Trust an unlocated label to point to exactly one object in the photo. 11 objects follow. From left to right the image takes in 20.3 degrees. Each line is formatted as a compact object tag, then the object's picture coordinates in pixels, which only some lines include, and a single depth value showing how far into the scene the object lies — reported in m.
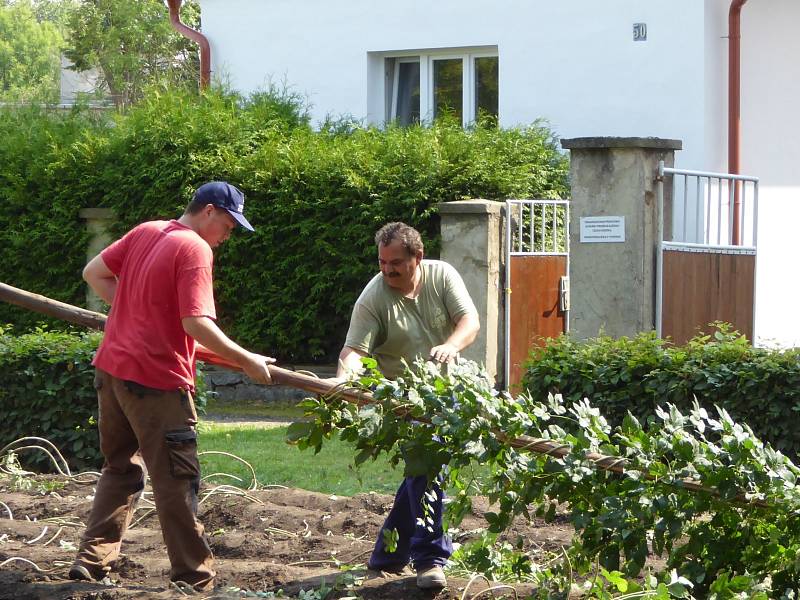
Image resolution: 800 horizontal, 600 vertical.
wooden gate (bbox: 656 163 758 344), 18.24
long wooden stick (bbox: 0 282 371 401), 10.42
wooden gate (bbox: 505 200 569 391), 21.01
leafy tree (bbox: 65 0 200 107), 52.89
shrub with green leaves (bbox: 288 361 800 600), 8.32
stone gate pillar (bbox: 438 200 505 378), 20.57
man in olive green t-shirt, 9.97
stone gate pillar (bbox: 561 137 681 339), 17.68
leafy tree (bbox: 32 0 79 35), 159.38
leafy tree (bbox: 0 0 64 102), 146.45
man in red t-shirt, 9.53
